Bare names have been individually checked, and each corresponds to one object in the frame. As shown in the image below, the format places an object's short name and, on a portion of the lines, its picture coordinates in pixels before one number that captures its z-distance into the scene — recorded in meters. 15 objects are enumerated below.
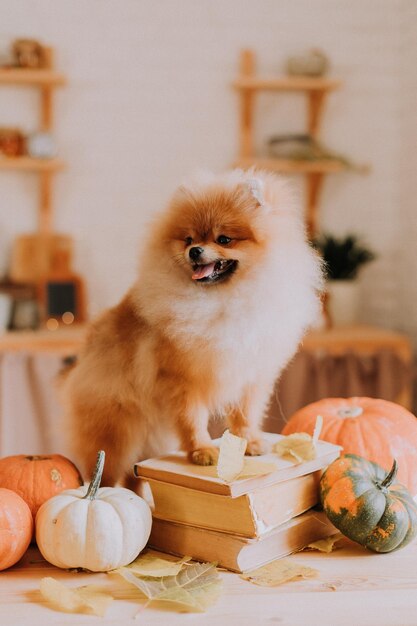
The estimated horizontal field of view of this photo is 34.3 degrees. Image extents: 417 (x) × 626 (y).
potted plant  3.58
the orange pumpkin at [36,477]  1.03
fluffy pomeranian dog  1.06
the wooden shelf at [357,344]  3.17
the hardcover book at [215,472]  0.92
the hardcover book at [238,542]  0.93
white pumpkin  0.89
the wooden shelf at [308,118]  3.61
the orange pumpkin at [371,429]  1.17
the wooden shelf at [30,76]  3.47
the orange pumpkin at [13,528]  0.91
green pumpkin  0.95
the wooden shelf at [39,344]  3.04
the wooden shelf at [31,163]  3.46
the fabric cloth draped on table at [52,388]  3.02
